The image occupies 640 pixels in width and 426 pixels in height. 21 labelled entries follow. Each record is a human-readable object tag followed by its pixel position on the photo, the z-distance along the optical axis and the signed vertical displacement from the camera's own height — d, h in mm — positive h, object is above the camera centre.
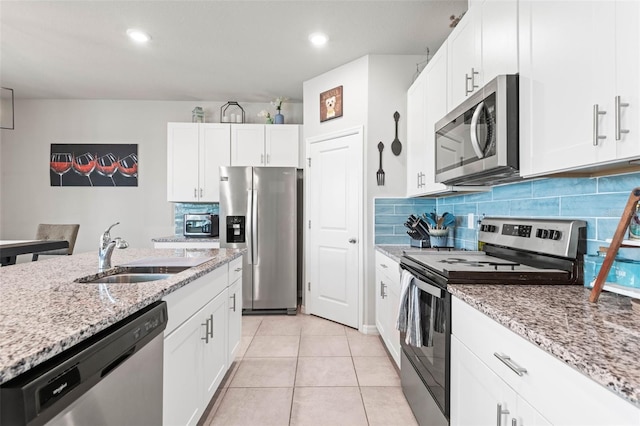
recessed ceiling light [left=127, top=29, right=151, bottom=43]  2882 +1535
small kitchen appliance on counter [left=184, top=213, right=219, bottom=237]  4125 -151
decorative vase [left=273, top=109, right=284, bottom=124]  4258 +1180
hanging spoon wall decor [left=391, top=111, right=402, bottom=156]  3240 +629
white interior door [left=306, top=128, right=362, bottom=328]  3367 -154
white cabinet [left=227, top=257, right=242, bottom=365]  2285 -652
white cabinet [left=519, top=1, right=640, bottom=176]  904 +404
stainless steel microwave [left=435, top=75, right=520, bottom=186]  1402 +359
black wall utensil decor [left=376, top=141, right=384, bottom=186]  3246 +372
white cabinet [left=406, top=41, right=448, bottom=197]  2283 +707
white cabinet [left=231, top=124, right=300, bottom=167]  4203 +846
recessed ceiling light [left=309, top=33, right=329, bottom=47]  2932 +1534
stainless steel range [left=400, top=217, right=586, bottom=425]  1352 -251
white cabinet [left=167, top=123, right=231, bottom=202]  4234 +731
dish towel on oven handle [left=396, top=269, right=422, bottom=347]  1636 -499
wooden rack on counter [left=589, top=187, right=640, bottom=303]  954 -92
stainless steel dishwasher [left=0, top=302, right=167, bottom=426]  626 -390
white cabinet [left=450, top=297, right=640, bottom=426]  649 -418
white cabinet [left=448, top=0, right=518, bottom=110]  1449 +822
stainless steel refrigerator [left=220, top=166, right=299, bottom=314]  3889 -199
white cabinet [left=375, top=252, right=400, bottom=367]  2334 -678
